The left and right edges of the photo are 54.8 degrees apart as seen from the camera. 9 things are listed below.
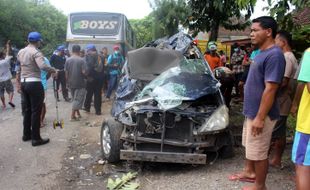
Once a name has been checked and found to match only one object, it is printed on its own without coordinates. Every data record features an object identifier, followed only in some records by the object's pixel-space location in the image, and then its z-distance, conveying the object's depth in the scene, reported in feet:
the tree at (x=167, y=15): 31.13
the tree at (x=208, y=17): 24.78
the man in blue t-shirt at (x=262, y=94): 9.58
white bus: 37.33
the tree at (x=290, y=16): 11.41
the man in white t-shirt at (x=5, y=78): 26.74
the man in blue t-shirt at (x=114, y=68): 31.84
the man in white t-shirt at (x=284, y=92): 12.30
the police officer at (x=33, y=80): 16.73
